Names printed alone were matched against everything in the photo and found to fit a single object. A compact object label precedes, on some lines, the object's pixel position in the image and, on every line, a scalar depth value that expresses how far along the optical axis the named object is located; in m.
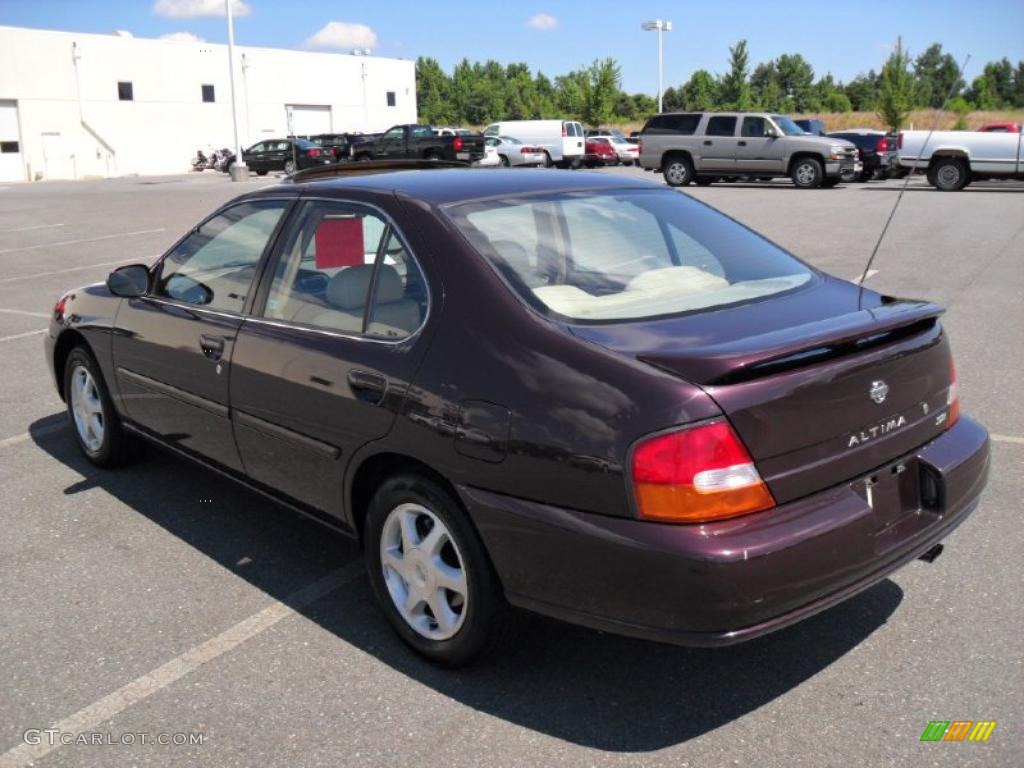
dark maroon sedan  2.62
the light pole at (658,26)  63.66
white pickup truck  23.52
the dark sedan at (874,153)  30.38
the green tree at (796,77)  107.06
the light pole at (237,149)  38.94
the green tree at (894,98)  45.41
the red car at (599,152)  43.16
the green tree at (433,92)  119.50
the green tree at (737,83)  71.00
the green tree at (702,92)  83.44
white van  39.94
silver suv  26.16
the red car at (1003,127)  26.92
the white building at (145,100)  50.28
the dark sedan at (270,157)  44.28
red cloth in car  3.68
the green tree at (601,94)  69.88
